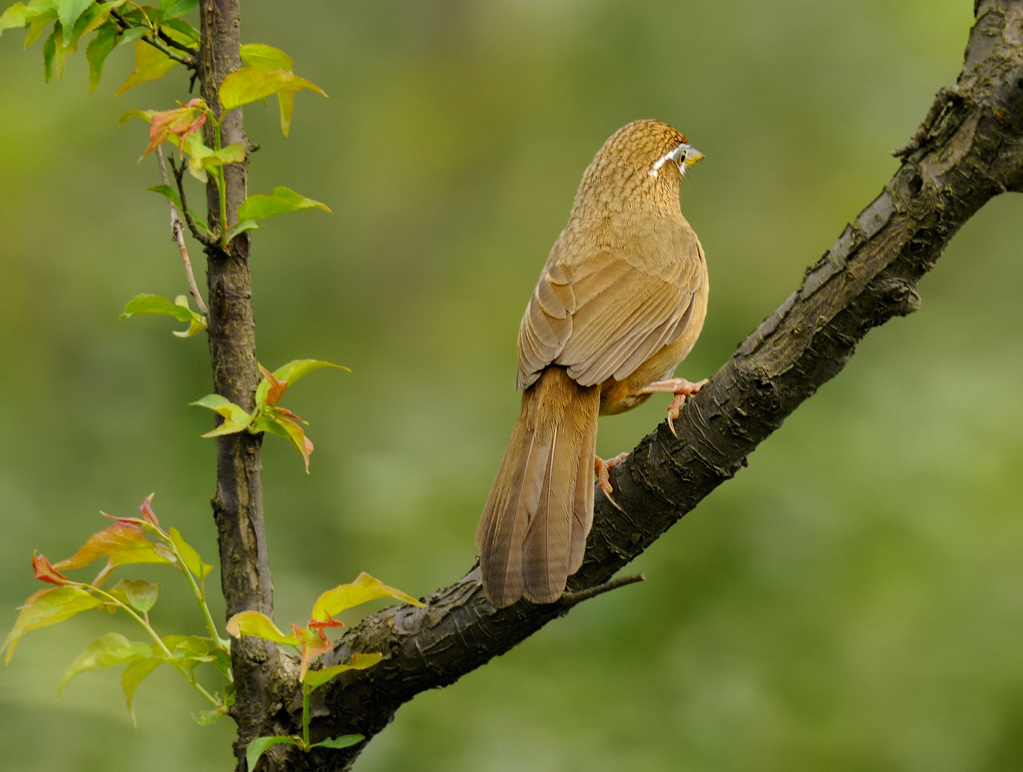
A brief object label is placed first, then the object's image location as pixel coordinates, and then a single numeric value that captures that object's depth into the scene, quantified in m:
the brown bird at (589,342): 5.07
